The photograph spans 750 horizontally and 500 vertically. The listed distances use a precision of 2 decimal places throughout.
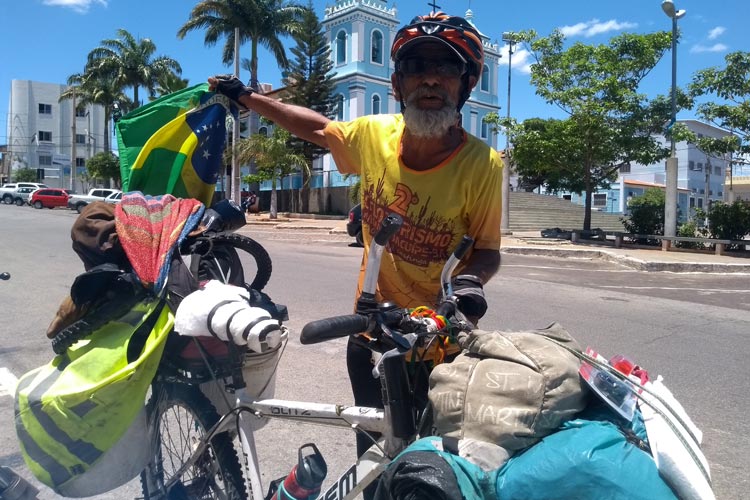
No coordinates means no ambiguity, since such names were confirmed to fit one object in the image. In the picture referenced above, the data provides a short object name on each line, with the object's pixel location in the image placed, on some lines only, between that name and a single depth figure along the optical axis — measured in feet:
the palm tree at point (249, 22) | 98.53
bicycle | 5.04
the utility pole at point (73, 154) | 153.07
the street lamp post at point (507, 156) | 72.75
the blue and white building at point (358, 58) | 118.11
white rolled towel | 5.92
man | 6.92
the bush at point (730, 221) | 61.36
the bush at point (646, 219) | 71.20
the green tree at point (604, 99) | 66.74
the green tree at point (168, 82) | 122.34
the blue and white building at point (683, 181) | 160.56
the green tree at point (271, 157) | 95.76
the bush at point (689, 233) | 62.80
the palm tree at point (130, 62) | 141.08
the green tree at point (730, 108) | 59.52
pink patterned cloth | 7.00
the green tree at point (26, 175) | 214.28
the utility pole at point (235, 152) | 92.48
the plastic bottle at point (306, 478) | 6.36
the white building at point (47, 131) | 213.46
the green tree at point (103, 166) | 143.84
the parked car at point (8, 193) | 152.15
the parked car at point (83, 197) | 121.24
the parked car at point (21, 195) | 151.33
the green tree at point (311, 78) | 112.06
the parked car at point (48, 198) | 135.44
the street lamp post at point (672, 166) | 57.47
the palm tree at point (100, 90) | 143.84
